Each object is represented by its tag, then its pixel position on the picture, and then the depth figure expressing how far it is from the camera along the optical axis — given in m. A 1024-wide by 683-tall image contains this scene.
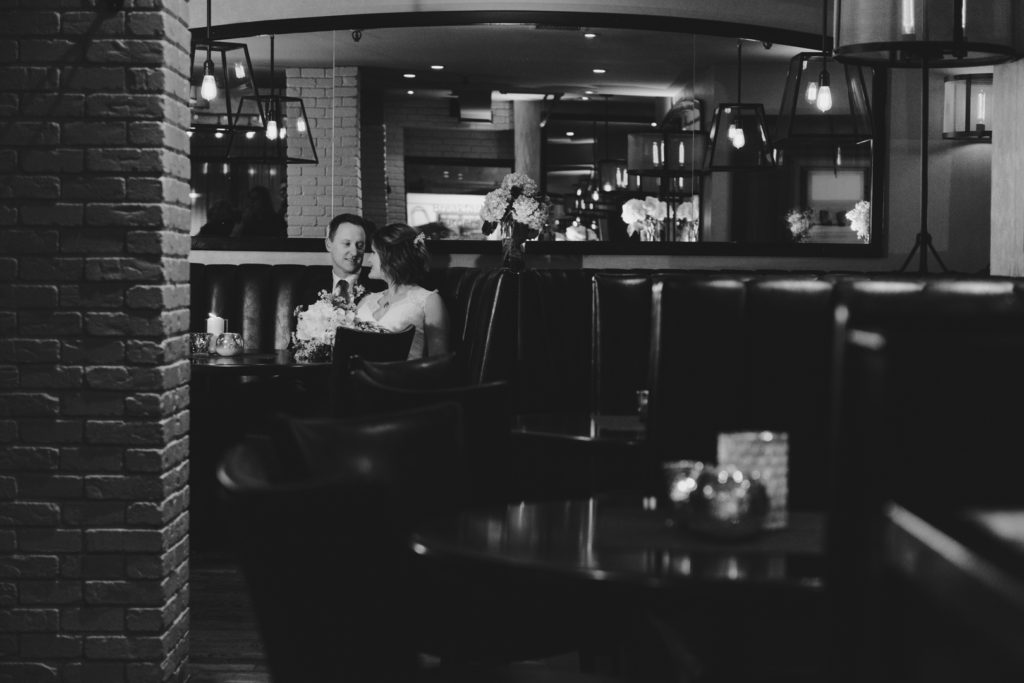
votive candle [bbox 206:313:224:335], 5.41
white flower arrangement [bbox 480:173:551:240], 6.21
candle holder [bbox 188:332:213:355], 5.27
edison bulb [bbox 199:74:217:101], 6.21
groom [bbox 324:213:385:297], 5.94
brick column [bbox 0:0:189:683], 3.25
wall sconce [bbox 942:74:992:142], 6.54
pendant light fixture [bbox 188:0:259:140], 6.16
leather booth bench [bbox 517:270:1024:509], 2.74
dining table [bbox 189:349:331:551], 5.37
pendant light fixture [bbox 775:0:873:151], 6.59
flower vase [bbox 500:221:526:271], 6.23
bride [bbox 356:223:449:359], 5.48
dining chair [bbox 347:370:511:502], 3.00
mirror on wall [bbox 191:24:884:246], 6.97
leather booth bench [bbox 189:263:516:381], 6.21
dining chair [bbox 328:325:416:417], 4.51
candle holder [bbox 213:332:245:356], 5.19
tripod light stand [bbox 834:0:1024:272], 3.56
